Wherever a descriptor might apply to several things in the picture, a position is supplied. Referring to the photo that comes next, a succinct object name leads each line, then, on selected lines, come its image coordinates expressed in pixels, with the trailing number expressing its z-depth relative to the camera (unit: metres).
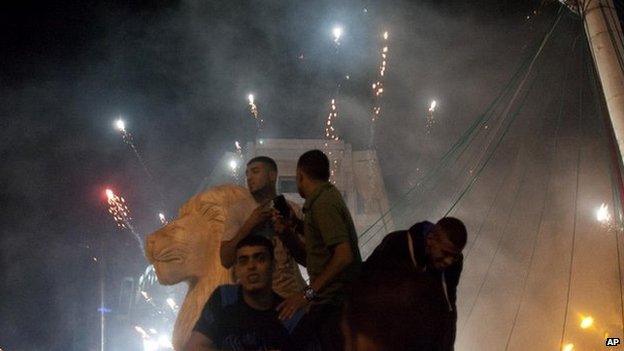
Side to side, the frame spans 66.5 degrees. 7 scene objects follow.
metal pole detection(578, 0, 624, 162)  7.78
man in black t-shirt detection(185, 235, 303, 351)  2.43
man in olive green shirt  2.55
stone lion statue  3.66
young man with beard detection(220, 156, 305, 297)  3.05
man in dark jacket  2.44
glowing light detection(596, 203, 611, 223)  25.89
